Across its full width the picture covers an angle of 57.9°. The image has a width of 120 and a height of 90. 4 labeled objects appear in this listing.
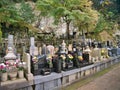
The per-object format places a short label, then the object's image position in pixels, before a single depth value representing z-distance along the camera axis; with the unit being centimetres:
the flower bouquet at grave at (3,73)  319
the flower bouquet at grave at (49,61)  404
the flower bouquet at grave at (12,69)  327
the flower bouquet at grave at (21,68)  337
